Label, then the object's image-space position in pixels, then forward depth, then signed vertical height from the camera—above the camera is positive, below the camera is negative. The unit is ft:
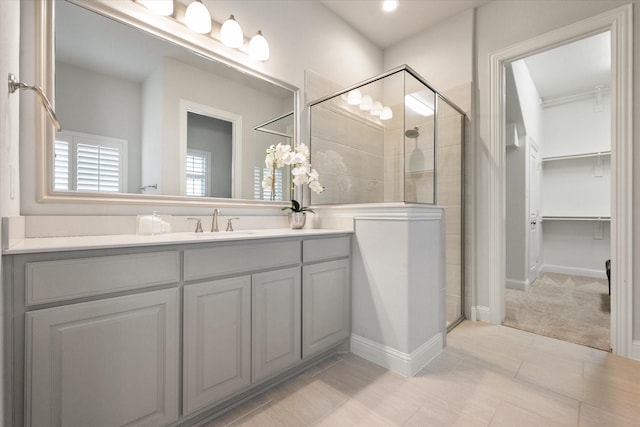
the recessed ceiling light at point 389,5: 8.04 +5.98
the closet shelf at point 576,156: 13.58 +2.95
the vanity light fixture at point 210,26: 5.14 +3.74
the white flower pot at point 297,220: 6.88 -0.15
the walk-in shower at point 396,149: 7.15 +1.85
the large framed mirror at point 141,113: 4.35 +1.85
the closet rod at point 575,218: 13.56 -0.13
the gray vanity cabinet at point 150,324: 2.92 -1.43
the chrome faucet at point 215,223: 5.75 -0.19
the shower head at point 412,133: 7.32 +2.09
